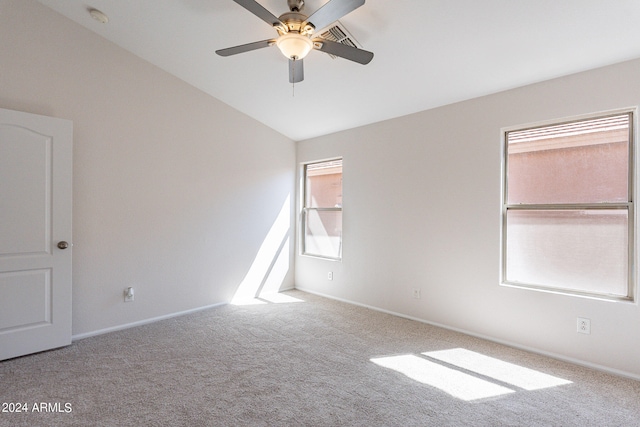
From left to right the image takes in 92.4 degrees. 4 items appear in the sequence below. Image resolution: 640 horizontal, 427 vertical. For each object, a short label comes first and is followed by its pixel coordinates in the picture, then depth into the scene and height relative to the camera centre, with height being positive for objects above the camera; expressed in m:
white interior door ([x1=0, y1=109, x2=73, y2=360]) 2.52 -0.19
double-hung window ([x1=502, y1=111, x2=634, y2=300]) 2.47 +0.07
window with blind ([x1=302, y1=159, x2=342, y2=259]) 4.55 +0.05
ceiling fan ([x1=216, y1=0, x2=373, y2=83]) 1.87 +1.22
